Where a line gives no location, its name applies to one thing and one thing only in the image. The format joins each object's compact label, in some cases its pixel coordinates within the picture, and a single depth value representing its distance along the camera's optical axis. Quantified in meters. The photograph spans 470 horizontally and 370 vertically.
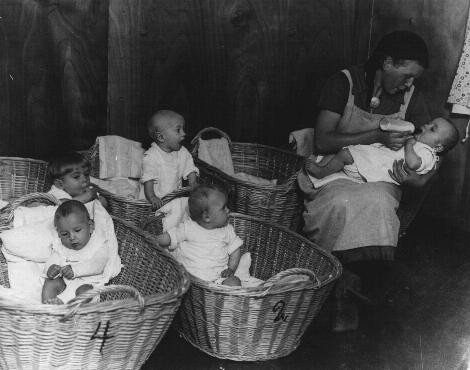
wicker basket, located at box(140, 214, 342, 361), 2.93
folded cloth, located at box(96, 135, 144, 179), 4.20
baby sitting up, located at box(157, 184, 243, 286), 3.35
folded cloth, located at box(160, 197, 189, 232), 3.64
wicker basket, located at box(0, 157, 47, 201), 3.98
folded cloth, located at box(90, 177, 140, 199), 4.14
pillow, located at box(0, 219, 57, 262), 3.23
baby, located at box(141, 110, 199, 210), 4.02
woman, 3.62
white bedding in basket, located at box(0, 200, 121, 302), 3.22
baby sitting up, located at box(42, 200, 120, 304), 3.04
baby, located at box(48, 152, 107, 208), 3.52
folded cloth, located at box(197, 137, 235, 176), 4.48
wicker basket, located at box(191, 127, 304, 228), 4.04
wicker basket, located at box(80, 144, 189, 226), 3.73
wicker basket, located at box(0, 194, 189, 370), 2.49
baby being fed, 3.80
